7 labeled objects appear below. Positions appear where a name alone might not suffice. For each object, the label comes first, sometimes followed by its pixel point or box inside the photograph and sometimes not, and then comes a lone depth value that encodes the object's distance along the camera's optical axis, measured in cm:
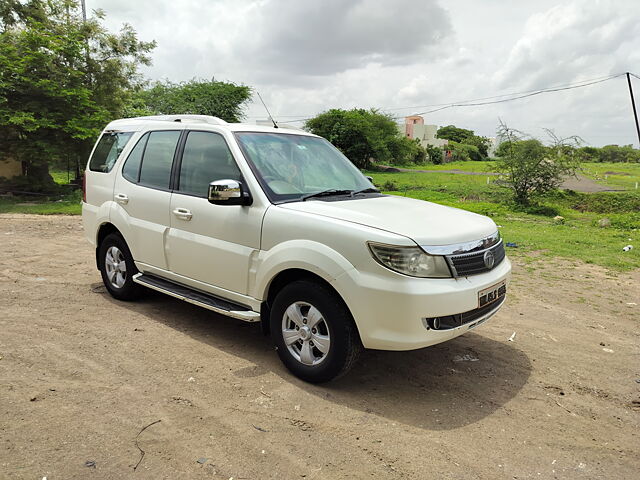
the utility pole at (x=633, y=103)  2082
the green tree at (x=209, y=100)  3775
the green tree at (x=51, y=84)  1634
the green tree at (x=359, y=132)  4778
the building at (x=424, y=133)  9206
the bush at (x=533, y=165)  1717
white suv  335
